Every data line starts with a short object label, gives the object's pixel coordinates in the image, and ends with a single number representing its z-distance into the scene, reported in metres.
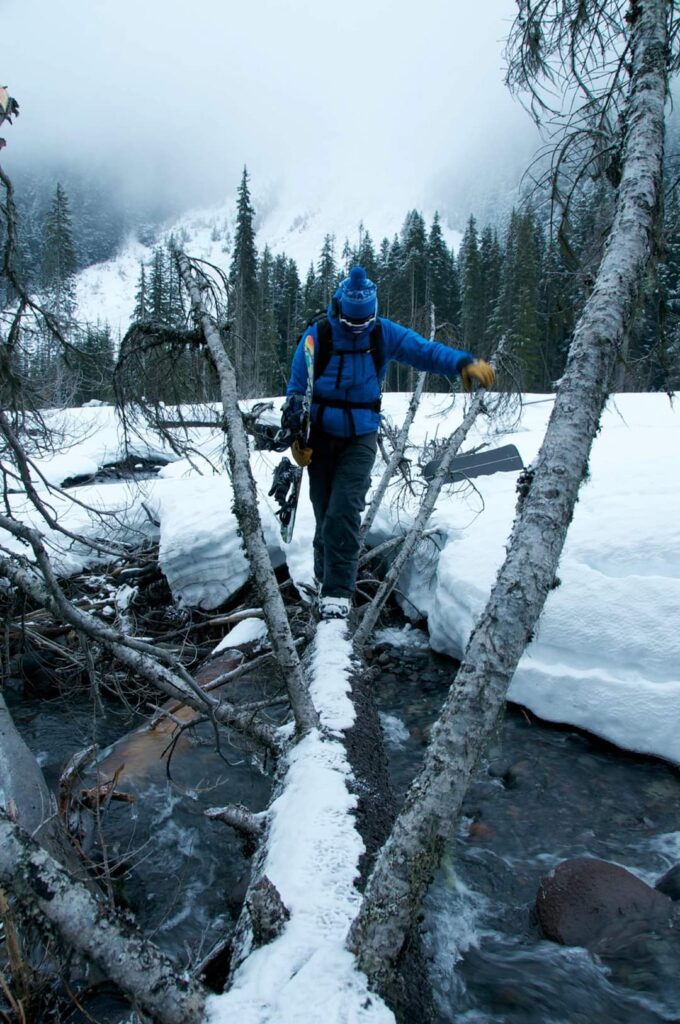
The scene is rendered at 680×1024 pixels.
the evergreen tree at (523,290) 30.61
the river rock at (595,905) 2.91
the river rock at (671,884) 3.17
